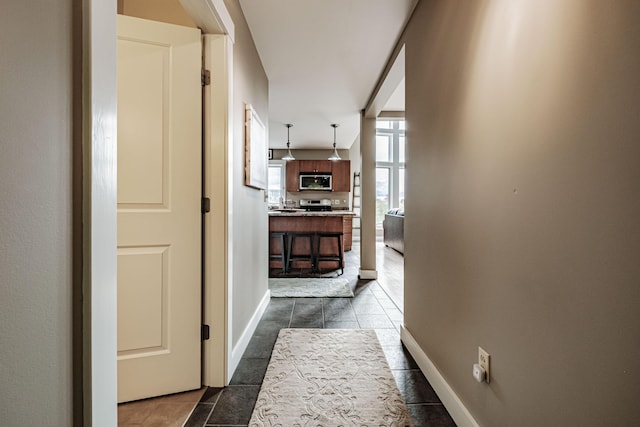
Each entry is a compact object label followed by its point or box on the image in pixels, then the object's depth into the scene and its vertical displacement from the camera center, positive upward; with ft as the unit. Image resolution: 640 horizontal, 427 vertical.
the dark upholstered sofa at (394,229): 19.90 -1.34
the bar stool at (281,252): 15.08 -2.10
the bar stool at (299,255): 15.29 -2.12
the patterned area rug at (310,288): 11.10 -3.11
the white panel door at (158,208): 5.05 +0.04
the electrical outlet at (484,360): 3.79 -1.93
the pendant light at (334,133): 17.45 +5.02
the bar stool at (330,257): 15.21 -2.05
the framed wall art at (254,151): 7.13 +1.60
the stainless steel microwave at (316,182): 25.43 +2.45
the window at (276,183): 26.71 +2.51
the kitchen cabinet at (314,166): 25.45 +3.82
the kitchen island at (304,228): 15.49 -0.90
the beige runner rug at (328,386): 4.66 -3.20
